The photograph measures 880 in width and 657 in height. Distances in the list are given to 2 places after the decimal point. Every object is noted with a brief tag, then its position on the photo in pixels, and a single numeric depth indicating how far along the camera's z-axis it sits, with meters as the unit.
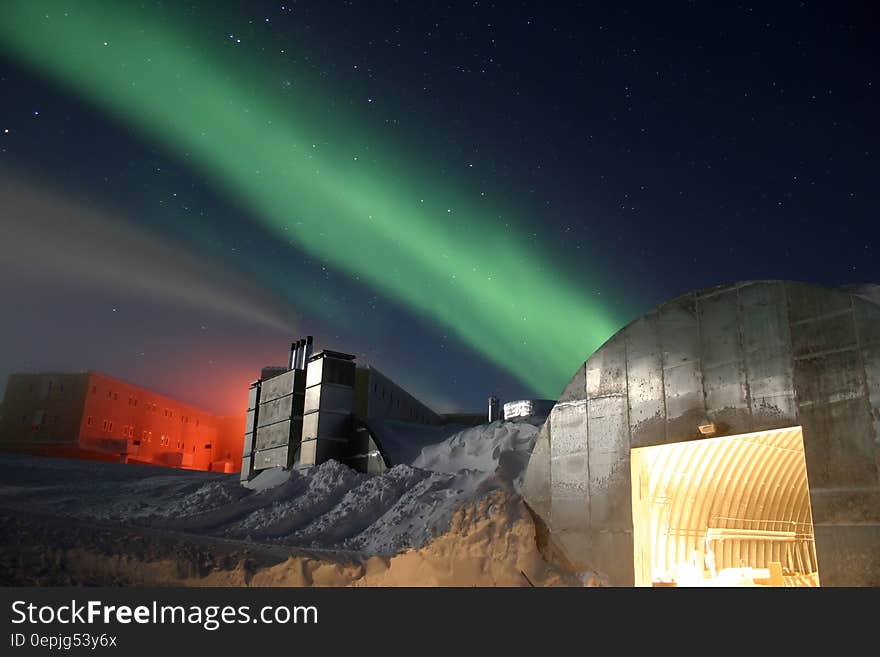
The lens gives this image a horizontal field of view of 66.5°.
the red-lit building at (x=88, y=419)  44.19
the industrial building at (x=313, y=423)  29.62
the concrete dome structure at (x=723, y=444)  9.76
